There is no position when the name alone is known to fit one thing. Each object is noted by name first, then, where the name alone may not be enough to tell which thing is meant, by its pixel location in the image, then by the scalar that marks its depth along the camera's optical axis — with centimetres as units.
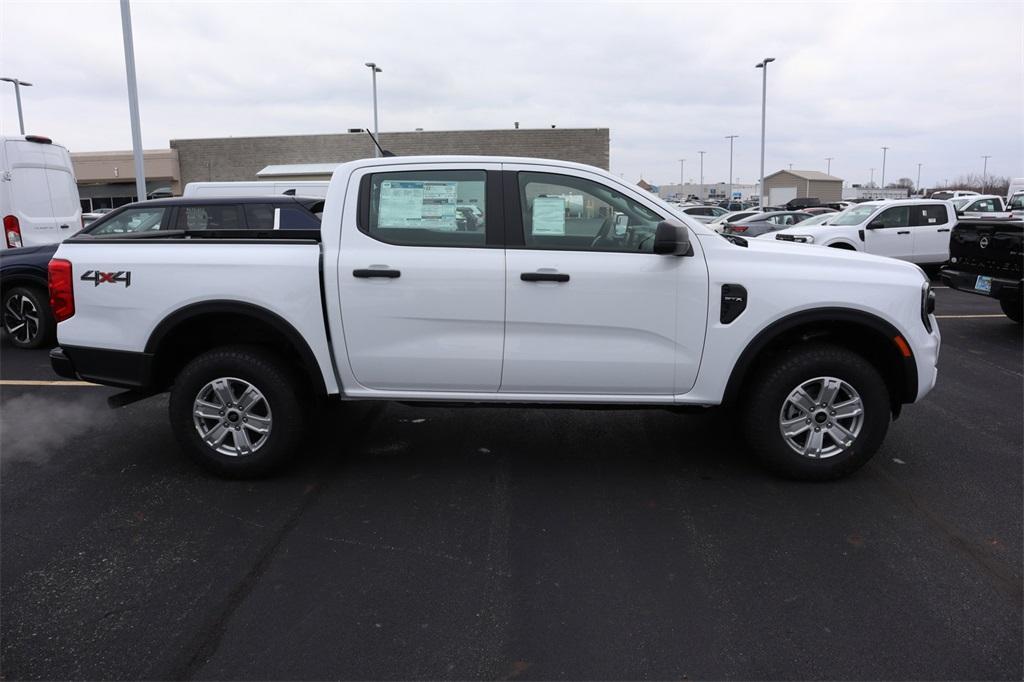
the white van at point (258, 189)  1345
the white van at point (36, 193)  1070
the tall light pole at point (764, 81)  3766
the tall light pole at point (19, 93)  3050
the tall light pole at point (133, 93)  1486
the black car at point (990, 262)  873
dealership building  3875
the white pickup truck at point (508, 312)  425
